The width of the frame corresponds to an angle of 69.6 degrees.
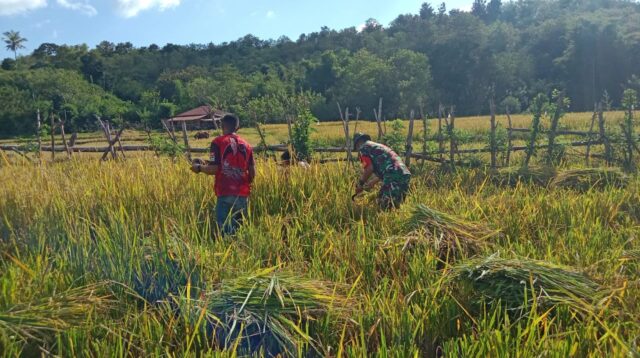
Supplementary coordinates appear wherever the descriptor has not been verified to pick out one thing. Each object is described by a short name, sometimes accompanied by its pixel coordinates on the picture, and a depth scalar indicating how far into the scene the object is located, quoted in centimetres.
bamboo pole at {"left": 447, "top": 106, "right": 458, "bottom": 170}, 756
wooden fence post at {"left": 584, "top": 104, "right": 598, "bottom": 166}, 787
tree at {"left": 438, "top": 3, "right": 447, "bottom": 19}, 7699
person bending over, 467
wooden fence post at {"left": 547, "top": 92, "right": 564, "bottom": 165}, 751
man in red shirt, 411
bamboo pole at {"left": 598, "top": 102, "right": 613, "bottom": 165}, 793
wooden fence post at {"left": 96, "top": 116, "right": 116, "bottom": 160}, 897
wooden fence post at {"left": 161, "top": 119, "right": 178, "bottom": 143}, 841
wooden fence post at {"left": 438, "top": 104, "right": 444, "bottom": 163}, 789
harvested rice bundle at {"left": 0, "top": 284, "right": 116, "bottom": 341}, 202
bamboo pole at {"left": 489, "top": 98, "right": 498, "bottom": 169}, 758
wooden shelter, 4109
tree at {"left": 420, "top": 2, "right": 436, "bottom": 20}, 9096
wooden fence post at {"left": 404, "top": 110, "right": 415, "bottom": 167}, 716
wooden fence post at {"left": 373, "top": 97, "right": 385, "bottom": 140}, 793
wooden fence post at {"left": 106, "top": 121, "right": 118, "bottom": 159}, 890
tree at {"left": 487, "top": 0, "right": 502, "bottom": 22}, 9490
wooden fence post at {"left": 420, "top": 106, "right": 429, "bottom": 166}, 771
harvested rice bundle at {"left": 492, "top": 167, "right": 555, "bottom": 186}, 610
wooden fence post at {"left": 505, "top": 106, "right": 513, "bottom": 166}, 796
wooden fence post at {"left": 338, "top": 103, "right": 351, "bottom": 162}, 644
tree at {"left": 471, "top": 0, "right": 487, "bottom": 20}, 9462
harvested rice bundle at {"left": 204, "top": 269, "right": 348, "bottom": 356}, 208
